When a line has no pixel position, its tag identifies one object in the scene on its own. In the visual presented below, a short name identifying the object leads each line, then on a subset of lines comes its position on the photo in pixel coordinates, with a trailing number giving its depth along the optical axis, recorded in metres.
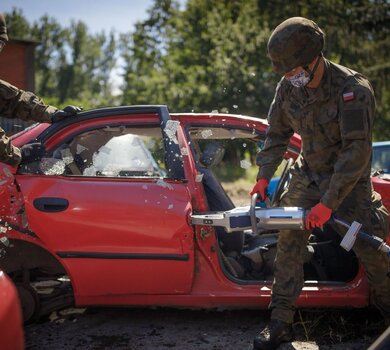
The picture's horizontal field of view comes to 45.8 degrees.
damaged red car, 2.68
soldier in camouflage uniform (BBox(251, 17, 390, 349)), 2.35
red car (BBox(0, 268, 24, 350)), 1.26
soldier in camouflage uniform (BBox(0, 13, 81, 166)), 2.96
